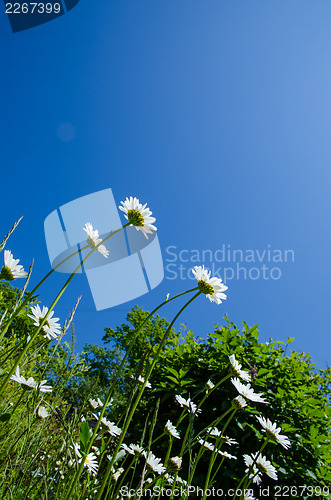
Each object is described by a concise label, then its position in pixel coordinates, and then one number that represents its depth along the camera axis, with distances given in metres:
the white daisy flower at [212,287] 0.32
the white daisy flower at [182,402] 0.42
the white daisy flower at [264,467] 0.42
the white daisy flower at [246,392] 0.39
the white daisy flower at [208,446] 0.45
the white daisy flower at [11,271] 0.32
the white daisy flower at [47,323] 0.36
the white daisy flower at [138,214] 0.35
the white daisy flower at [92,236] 0.32
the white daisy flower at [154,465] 0.40
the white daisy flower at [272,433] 0.40
